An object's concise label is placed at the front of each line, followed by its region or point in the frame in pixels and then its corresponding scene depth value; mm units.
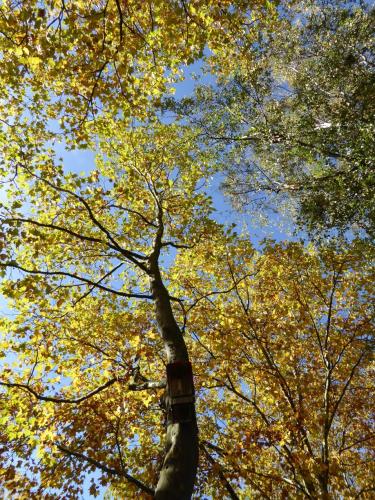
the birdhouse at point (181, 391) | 3967
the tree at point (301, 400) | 8516
